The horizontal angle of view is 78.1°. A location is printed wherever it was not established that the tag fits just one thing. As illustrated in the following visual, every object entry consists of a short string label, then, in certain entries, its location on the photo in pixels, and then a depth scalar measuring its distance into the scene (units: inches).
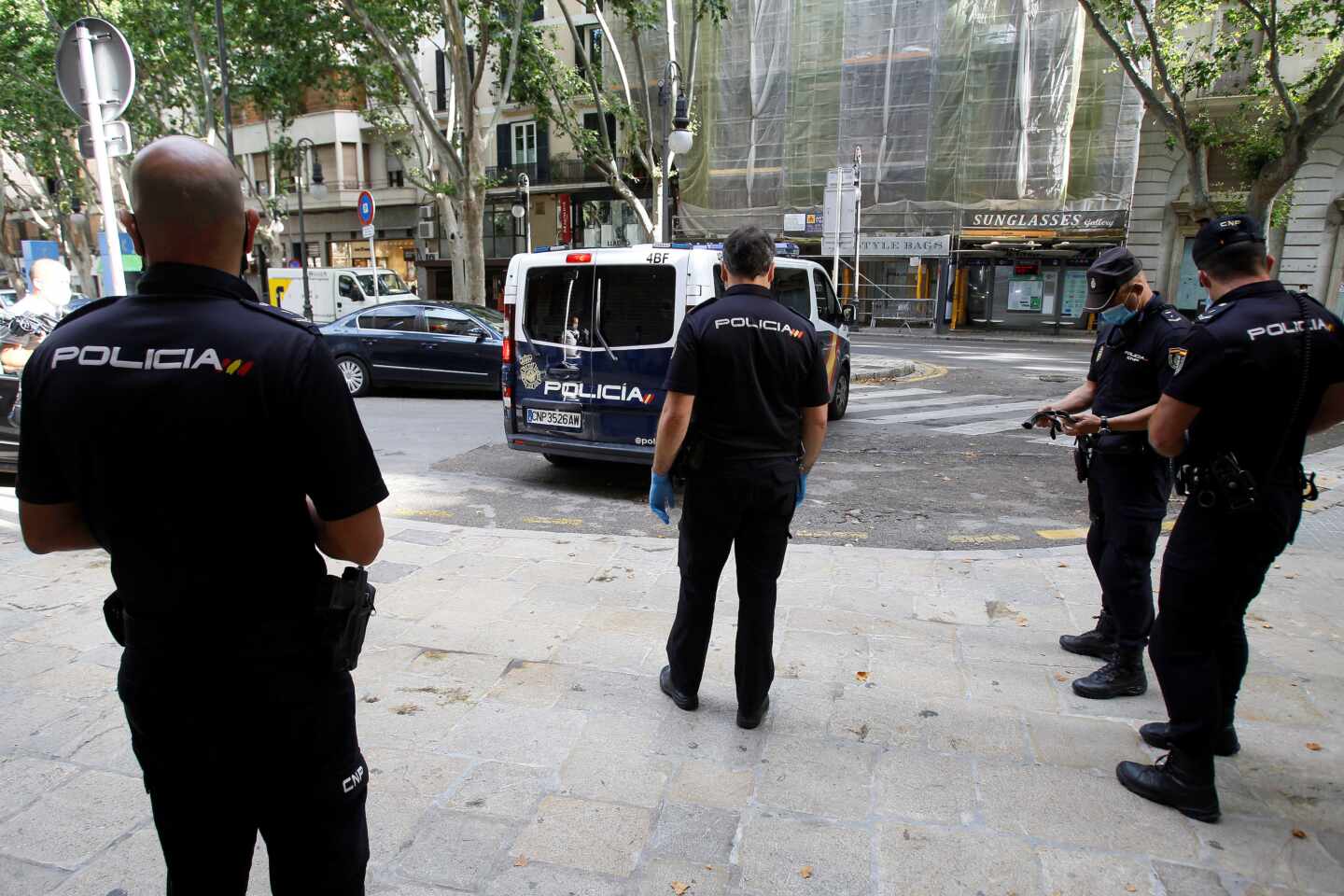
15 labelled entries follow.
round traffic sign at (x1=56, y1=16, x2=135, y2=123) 219.0
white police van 263.9
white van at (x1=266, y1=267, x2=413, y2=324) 886.4
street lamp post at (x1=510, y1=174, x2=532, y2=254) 1041.9
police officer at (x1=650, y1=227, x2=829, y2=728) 116.4
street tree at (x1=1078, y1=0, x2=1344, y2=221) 380.5
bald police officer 56.6
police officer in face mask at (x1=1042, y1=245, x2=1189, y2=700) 131.7
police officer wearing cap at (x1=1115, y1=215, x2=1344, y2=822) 94.8
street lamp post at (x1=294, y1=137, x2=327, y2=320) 827.4
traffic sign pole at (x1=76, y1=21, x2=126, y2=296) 215.8
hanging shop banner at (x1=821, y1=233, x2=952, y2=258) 1013.8
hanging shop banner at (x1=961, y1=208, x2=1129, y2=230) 946.1
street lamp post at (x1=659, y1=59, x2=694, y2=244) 574.2
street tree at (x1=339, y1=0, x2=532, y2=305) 631.2
